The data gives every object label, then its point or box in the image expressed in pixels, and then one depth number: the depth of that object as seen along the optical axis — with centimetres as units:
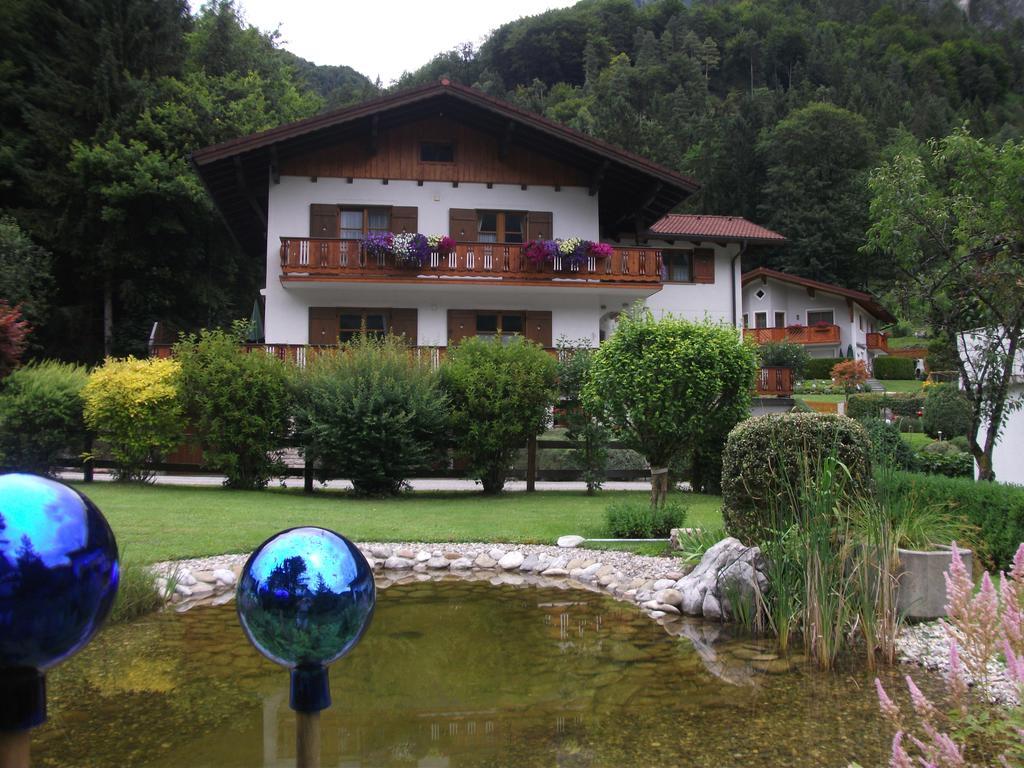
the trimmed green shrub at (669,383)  1097
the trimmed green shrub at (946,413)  2214
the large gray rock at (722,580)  697
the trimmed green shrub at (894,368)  4491
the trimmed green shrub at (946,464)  1368
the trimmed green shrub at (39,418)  1489
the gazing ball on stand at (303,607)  182
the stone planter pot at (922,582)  651
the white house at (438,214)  2195
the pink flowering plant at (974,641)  227
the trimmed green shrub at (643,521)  1040
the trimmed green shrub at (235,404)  1480
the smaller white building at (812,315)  4516
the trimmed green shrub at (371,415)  1430
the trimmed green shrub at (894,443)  1209
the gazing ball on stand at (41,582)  130
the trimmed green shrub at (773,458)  724
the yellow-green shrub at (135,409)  1477
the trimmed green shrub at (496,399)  1477
